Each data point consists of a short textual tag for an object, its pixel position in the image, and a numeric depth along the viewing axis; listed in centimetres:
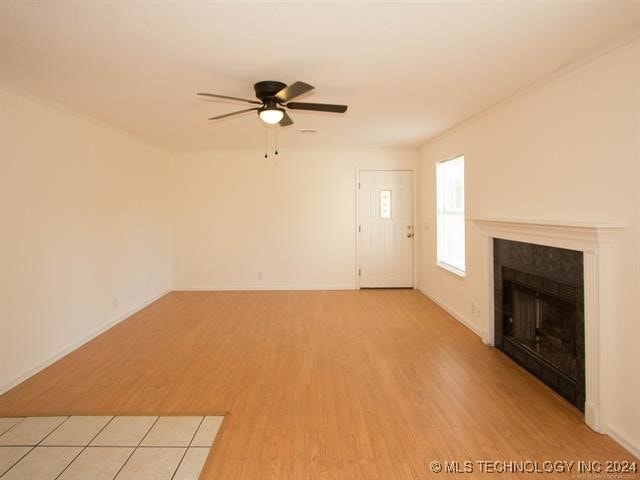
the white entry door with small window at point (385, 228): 615
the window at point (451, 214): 470
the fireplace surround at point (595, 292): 220
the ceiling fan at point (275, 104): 273
